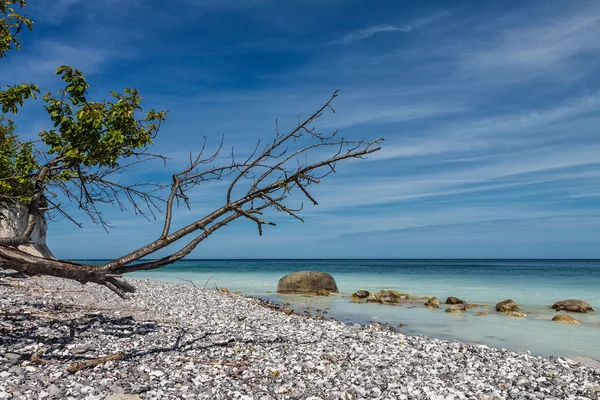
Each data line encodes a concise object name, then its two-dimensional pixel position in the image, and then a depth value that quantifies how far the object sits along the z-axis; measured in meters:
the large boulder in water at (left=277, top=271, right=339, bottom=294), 26.23
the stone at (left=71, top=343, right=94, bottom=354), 7.13
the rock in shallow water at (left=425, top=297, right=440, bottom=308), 20.40
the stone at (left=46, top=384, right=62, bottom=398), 5.30
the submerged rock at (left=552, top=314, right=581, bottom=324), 16.19
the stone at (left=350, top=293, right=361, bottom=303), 22.77
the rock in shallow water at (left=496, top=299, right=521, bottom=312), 19.30
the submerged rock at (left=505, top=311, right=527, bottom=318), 17.83
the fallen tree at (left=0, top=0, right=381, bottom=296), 6.80
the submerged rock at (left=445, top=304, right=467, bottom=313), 18.81
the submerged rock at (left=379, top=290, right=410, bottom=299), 23.65
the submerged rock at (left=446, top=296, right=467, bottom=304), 22.16
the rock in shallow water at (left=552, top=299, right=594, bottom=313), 20.03
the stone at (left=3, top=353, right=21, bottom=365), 6.38
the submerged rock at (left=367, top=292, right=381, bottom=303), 22.20
